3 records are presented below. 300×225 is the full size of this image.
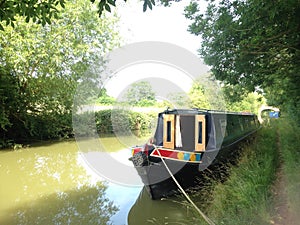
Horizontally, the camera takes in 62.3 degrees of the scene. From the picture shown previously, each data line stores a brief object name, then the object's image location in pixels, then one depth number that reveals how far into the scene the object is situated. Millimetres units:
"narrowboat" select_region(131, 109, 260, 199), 5008
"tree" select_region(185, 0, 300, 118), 4300
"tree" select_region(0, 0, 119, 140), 10305
